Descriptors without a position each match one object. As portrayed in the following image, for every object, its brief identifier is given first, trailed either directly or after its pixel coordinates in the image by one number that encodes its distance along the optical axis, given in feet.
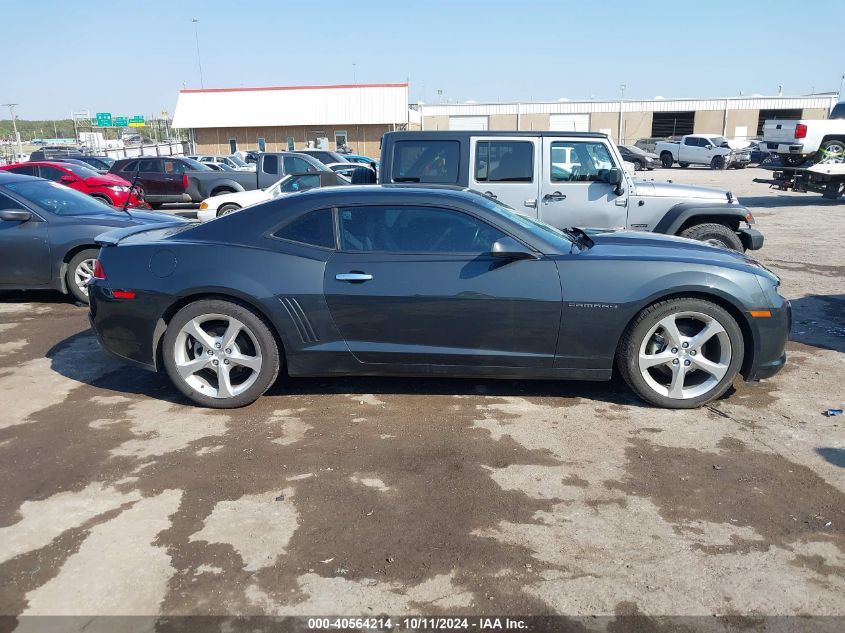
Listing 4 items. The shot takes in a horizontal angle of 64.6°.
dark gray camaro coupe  14.39
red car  49.19
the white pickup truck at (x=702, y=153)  119.96
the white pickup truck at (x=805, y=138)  57.82
